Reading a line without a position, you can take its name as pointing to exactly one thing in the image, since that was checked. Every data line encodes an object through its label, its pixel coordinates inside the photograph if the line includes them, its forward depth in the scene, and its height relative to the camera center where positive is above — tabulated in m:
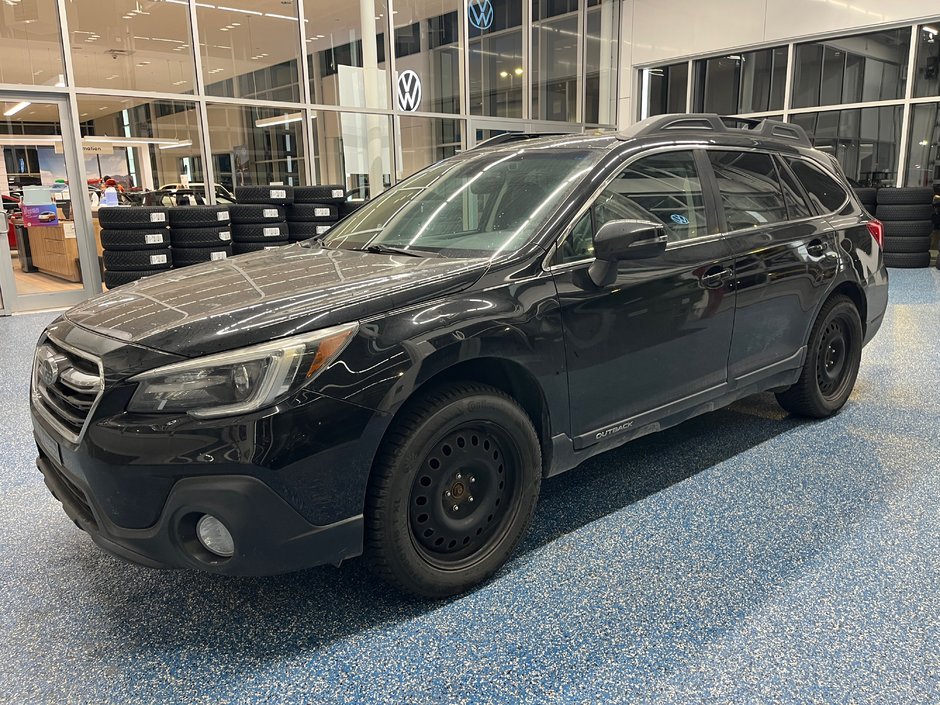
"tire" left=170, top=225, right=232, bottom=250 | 8.04 -0.43
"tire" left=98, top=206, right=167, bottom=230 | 7.69 -0.18
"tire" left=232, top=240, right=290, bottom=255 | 8.50 -0.59
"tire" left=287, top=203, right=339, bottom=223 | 8.87 -0.21
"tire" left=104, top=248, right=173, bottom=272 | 7.77 -0.66
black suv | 1.82 -0.49
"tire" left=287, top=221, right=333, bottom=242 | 8.90 -0.42
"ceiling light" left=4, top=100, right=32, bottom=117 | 7.97 +1.08
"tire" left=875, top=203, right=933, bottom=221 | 10.02 -0.44
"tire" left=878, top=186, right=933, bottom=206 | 10.02 -0.20
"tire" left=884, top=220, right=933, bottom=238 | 10.08 -0.67
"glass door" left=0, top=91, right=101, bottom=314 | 8.06 +0.06
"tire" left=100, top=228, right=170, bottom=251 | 7.67 -0.42
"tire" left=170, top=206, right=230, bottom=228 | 8.02 -0.20
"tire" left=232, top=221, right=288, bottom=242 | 8.44 -0.42
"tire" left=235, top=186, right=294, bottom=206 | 8.74 +0.03
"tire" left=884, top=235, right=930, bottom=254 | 10.16 -0.91
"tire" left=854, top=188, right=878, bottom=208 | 10.31 -0.19
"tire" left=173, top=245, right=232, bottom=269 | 8.09 -0.64
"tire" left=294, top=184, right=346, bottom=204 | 8.95 +0.03
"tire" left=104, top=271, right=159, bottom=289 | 7.76 -0.84
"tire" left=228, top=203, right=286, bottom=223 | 8.40 -0.18
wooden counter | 9.09 -0.65
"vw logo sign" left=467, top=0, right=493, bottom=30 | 12.32 +3.14
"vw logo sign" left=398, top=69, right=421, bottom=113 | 11.30 +1.66
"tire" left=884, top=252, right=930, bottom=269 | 10.24 -1.13
